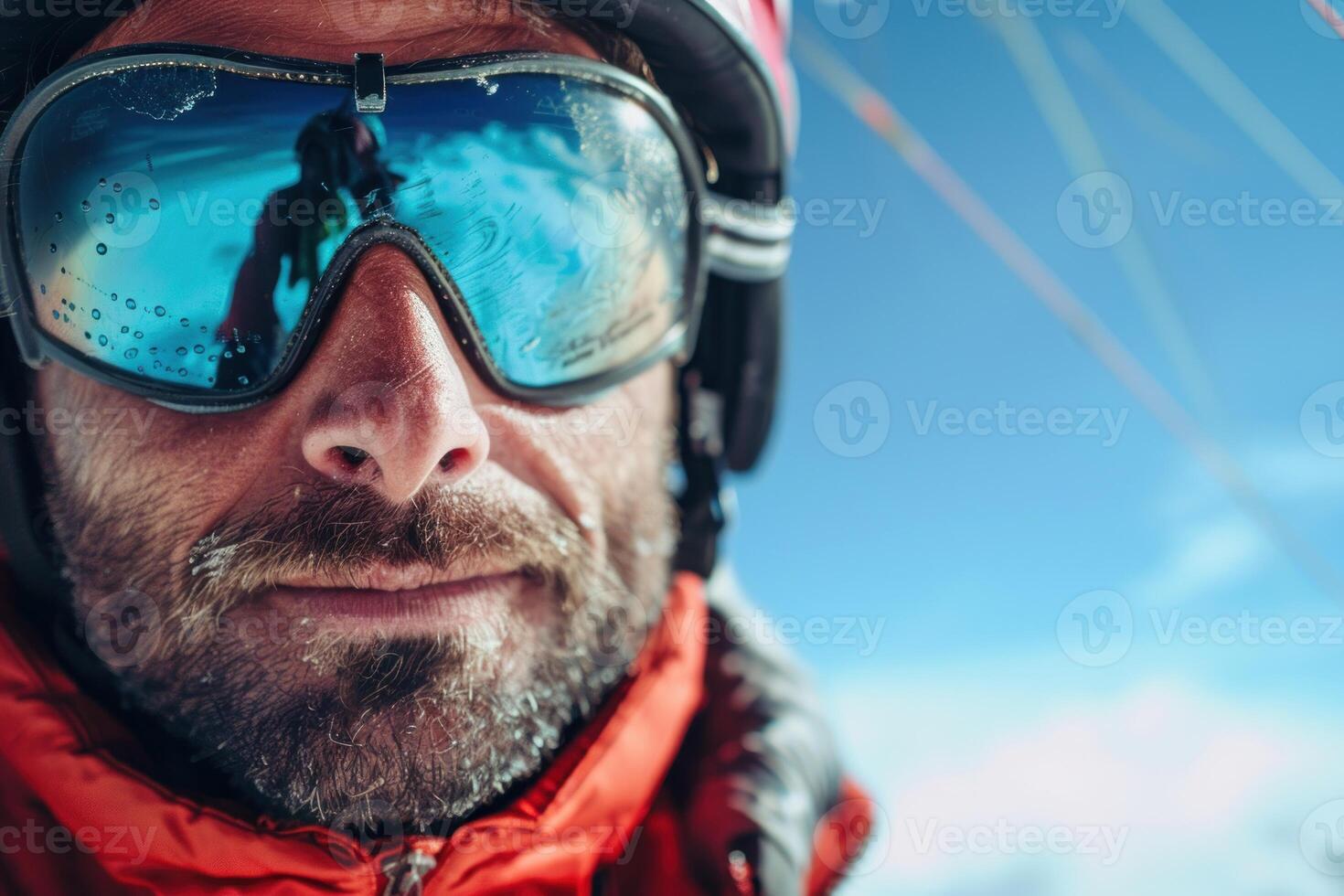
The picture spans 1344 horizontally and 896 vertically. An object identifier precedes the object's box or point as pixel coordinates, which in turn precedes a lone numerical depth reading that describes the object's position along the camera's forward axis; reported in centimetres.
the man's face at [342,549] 37
